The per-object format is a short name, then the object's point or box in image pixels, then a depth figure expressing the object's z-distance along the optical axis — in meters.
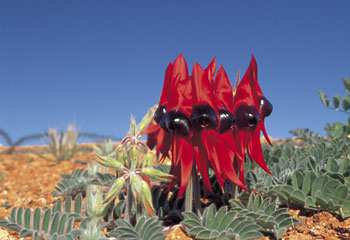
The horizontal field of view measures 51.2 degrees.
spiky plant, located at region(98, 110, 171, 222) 0.28
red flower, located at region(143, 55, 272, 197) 0.27
